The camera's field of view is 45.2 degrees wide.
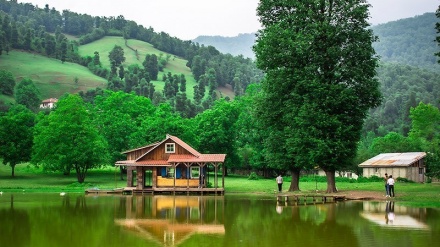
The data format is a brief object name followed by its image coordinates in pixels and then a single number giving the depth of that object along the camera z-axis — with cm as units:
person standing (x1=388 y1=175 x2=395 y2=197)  3728
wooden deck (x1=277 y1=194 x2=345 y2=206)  3627
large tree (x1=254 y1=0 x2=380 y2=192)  4031
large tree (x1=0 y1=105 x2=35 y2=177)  6631
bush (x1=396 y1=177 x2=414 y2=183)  6519
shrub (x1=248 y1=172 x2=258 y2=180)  7700
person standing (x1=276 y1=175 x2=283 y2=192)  4685
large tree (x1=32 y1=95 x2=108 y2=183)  6197
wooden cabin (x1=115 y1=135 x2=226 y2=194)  5153
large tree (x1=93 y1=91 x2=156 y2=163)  7350
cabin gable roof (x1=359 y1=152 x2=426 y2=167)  7190
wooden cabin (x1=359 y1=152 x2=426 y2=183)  7175
